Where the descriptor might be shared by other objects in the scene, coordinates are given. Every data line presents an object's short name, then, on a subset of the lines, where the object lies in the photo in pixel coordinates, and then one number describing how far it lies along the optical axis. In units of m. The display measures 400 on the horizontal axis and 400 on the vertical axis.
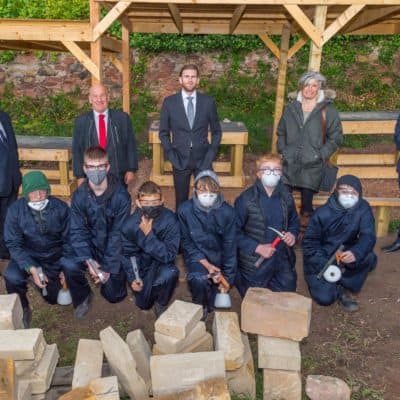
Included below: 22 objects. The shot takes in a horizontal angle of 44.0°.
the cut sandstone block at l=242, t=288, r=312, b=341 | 3.58
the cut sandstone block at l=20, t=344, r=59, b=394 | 3.31
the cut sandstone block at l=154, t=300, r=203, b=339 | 3.36
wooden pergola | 5.65
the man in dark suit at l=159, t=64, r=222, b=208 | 5.45
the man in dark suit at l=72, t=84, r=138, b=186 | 5.25
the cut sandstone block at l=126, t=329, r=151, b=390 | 3.46
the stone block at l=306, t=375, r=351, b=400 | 3.58
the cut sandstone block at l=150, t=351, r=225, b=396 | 3.16
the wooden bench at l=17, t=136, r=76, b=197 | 7.27
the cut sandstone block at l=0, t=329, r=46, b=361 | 3.21
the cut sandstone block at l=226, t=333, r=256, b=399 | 3.50
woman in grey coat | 5.26
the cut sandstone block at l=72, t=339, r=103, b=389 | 3.24
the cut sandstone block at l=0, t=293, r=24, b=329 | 3.51
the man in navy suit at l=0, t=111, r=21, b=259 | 5.14
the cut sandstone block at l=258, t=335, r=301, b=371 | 3.52
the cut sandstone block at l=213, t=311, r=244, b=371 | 3.37
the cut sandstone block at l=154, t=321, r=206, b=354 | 3.35
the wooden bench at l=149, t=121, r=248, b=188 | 7.84
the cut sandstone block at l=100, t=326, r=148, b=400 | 3.30
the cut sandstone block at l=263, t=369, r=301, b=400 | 3.56
